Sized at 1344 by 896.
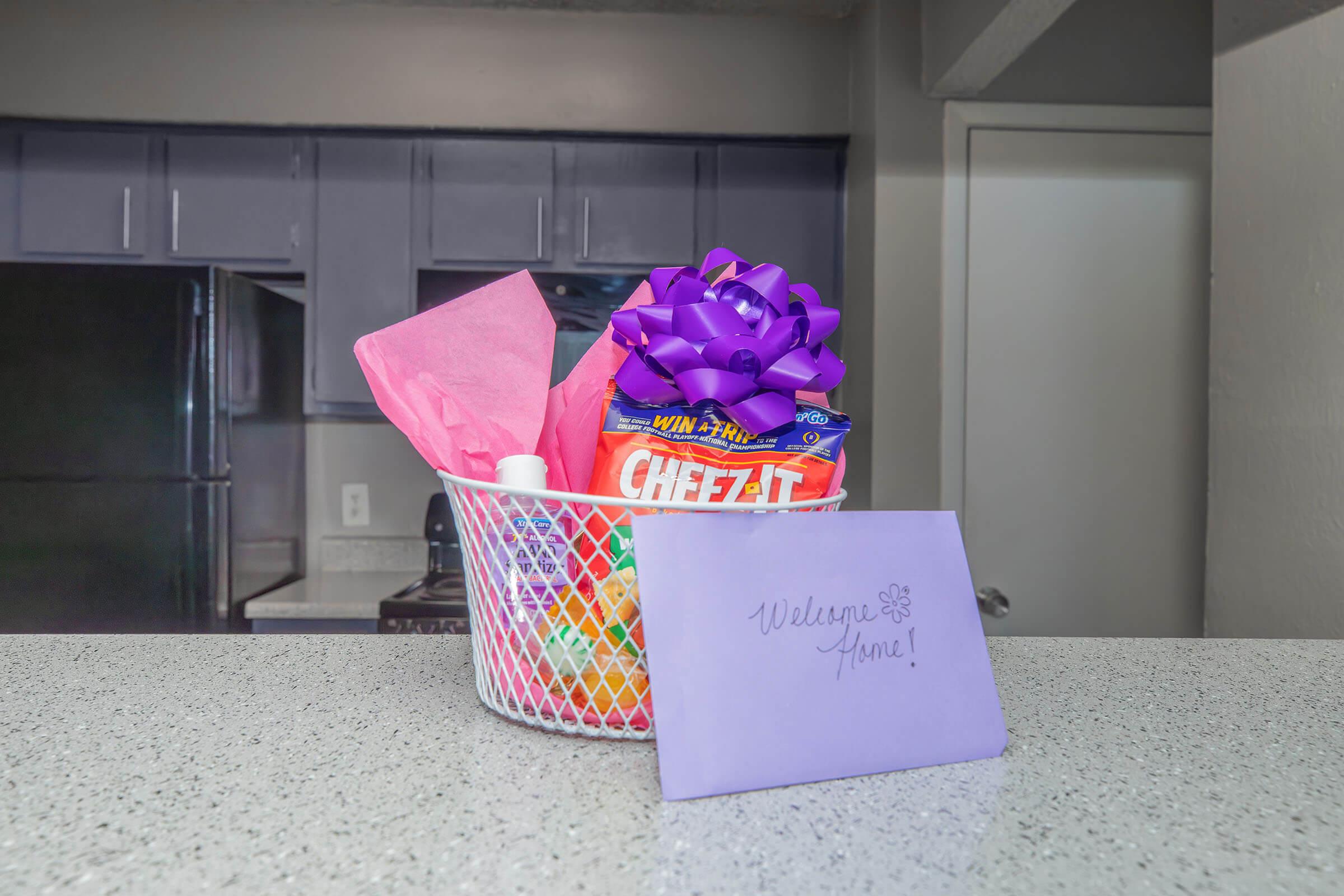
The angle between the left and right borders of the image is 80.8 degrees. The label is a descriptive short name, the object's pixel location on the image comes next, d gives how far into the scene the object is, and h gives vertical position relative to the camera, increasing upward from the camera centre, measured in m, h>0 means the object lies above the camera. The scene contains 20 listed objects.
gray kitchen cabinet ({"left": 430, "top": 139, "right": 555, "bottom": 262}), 2.21 +0.65
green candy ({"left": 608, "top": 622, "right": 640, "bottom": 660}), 0.36 -0.09
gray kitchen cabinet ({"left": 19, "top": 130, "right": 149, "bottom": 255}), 2.14 +0.66
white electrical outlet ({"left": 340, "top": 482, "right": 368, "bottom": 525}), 2.43 -0.21
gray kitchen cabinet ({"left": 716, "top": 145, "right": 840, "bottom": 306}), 2.23 +0.66
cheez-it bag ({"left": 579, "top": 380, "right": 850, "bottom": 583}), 0.39 -0.01
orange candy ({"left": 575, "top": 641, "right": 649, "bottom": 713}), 0.36 -0.11
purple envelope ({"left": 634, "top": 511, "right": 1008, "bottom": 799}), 0.33 -0.09
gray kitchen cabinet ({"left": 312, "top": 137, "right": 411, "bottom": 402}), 2.20 +0.53
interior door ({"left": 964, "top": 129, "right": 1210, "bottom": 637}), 2.04 +0.12
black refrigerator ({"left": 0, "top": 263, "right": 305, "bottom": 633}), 1.83 -0.03
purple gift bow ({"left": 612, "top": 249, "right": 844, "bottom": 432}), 0.38 +0.05
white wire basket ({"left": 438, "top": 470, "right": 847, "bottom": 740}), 0.36 -0.08
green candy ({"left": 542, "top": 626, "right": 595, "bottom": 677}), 0.36 -0.10
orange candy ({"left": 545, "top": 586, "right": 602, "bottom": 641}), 0.36 -0.08
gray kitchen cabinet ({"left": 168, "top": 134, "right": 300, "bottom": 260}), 2.17 +0.66
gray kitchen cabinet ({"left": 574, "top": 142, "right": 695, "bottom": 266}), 2.22 +0.67
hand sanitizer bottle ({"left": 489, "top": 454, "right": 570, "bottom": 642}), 0.37 -0.06
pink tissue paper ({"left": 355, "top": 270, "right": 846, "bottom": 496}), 0.41 +0.03
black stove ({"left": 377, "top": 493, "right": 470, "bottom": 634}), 1.84 -0.39
